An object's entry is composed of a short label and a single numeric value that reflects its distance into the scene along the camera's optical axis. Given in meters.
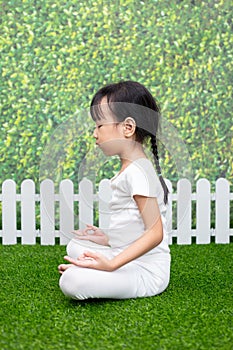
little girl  2.51
